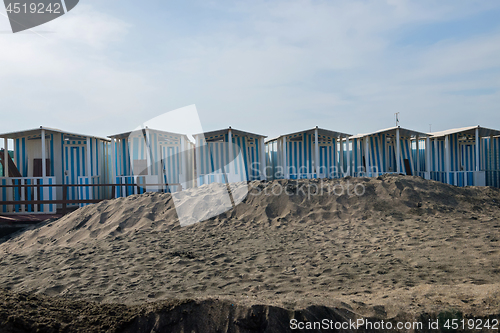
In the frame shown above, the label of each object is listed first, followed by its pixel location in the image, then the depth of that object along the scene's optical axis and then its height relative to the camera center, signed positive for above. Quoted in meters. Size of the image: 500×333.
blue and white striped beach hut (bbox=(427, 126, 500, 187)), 14.92 +0.33
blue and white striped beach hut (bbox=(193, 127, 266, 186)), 13.27 +0.56
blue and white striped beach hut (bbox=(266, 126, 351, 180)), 14.41 +0.54
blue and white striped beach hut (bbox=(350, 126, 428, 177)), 15.19 +0.59
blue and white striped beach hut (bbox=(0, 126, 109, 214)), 11.08 +0.35
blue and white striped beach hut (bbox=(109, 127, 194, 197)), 12.82 +0.51
